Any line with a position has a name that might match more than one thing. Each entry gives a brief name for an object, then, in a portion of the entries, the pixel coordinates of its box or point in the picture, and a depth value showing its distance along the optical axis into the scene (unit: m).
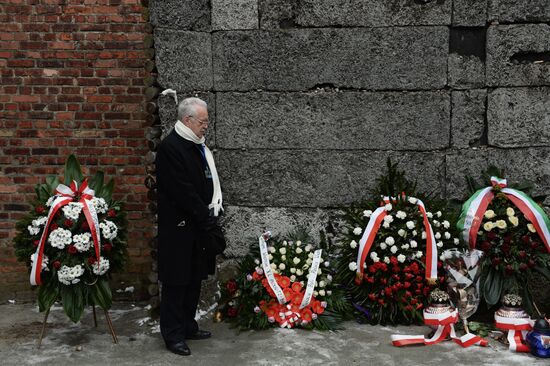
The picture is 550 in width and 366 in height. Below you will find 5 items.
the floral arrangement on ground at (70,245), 4.64
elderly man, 4.45
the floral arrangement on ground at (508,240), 4.89
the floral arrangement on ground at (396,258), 4.95
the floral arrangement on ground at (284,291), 5.02
